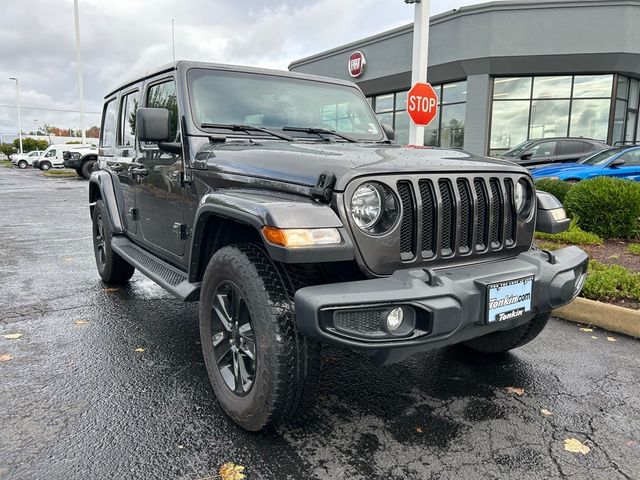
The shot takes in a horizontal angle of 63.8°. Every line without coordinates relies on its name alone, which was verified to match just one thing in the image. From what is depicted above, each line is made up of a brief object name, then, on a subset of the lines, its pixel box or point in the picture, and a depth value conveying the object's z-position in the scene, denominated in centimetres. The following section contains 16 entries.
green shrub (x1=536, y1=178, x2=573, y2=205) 820
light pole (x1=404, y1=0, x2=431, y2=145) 909
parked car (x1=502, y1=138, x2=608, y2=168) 1205
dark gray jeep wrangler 219
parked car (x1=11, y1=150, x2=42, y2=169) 4704
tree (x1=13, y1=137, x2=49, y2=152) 7125
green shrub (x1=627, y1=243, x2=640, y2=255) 636
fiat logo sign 2212
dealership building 1714
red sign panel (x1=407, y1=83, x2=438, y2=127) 874
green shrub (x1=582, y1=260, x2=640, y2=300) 457
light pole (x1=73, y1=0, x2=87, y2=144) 2629
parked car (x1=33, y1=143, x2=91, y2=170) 3844
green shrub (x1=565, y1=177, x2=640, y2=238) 711
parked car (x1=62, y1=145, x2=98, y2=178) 2473
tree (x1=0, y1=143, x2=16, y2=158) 7769
